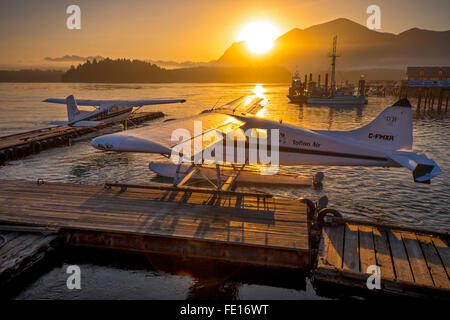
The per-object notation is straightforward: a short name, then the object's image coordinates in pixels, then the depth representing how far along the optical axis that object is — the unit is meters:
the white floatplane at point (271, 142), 10.19
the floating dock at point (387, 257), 6.64
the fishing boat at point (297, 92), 80.56
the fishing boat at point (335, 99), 73.19
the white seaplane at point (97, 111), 27.62
